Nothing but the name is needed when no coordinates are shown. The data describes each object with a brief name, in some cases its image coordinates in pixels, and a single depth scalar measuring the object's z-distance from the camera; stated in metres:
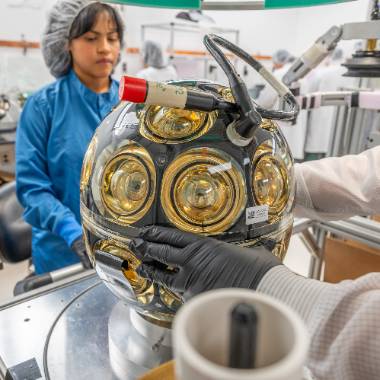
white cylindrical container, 0.17
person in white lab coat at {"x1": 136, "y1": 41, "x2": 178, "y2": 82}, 3.38
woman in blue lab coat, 1.01
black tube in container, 0.17
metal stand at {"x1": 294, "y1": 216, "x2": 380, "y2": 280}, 0.80
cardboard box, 0.80
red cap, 0.36
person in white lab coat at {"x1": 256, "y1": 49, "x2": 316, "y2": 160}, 3.77
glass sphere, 0.44
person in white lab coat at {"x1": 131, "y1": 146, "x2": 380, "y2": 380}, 0.33
